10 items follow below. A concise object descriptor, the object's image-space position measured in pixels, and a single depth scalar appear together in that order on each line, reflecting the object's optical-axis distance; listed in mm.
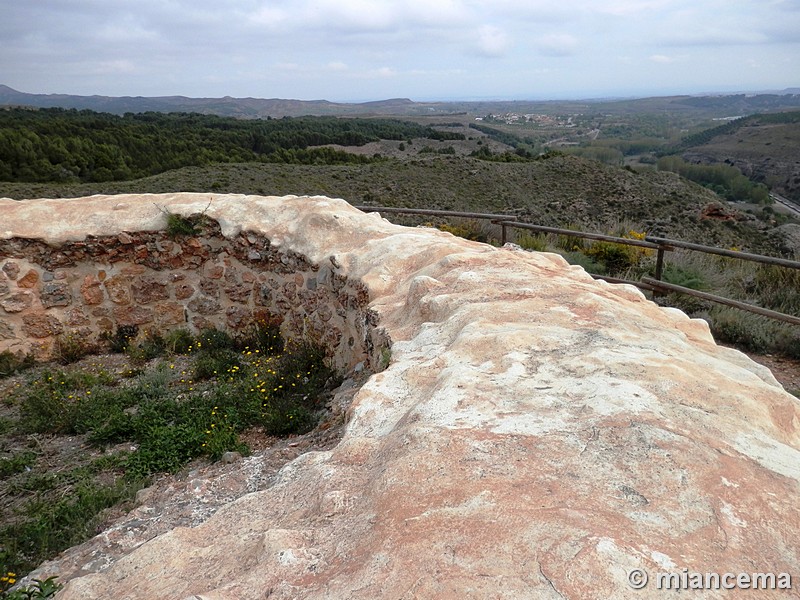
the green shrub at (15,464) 3922
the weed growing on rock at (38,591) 2150
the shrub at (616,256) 8477
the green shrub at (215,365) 5258
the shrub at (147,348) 5853
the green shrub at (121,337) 6133
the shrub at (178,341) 5996
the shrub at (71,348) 6008
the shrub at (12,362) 5785
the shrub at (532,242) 9203
